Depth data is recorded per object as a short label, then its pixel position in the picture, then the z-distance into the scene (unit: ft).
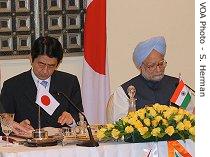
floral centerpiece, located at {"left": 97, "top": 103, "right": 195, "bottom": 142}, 17.98
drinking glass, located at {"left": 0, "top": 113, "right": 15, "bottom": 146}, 18.96
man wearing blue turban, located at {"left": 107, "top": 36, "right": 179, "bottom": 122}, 24.20
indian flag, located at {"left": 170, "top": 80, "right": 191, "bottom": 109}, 22.72
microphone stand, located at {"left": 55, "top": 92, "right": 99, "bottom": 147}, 18.32
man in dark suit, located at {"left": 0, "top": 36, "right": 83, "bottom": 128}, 23.93
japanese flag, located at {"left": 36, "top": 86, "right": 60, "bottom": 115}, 23.64
